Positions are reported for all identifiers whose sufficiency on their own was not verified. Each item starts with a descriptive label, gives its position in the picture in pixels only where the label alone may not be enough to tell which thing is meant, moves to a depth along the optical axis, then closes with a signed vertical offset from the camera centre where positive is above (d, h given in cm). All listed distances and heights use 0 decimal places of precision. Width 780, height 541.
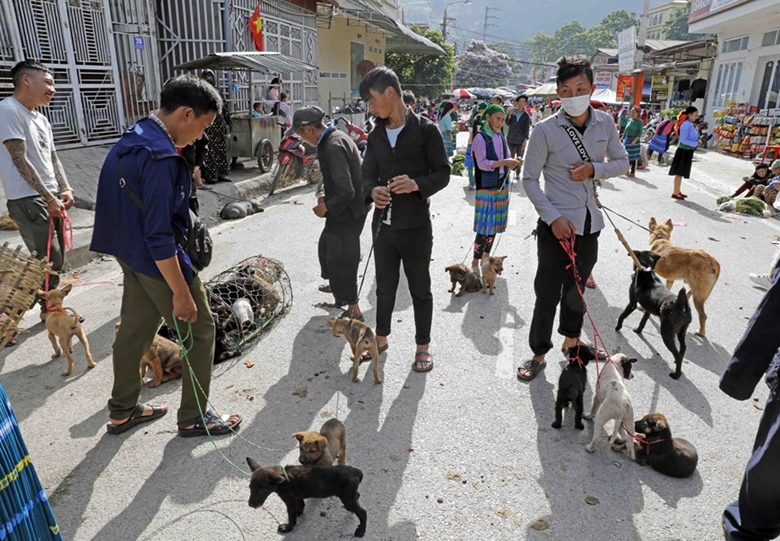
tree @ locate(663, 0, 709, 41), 8556 +1334
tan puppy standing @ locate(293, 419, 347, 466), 268 -173
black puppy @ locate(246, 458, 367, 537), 248 -177
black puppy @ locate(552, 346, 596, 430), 338 -174
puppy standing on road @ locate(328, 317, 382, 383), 391 -171
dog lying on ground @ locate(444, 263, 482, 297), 577 -185
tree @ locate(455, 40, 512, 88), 7994 +622
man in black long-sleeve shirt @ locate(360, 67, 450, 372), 362 -51
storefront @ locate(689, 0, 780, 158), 1745 +151
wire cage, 436 -170
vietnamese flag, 1372 +204
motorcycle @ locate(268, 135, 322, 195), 1099 -120
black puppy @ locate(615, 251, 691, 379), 404 -155
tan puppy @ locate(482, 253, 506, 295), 580 -175
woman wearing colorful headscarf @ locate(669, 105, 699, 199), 1057 -71
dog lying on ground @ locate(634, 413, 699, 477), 300 -194
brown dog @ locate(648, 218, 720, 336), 484 -149
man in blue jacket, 261 -64
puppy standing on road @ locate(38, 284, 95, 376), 394 -160
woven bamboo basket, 318 -110
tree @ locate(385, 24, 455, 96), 3697 +259
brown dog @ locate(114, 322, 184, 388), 382 -185
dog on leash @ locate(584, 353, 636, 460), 314 -176
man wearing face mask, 349 -42
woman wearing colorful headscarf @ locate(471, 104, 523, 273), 594 -80
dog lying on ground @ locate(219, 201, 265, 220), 910 -179
